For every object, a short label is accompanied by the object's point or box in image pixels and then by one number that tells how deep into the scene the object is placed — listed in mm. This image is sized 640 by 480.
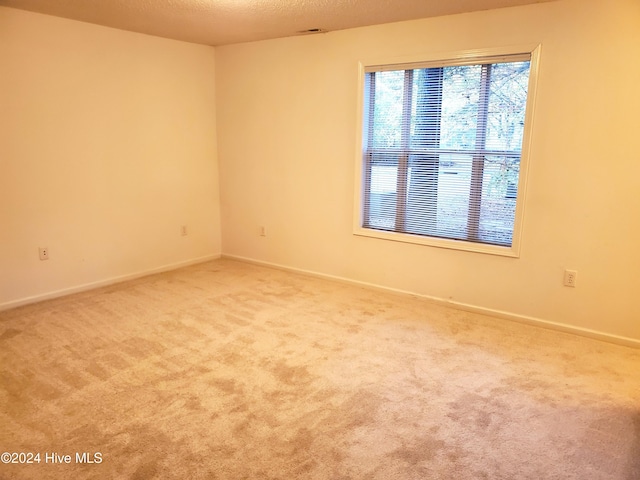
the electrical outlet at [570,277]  3246
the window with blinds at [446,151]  3395
